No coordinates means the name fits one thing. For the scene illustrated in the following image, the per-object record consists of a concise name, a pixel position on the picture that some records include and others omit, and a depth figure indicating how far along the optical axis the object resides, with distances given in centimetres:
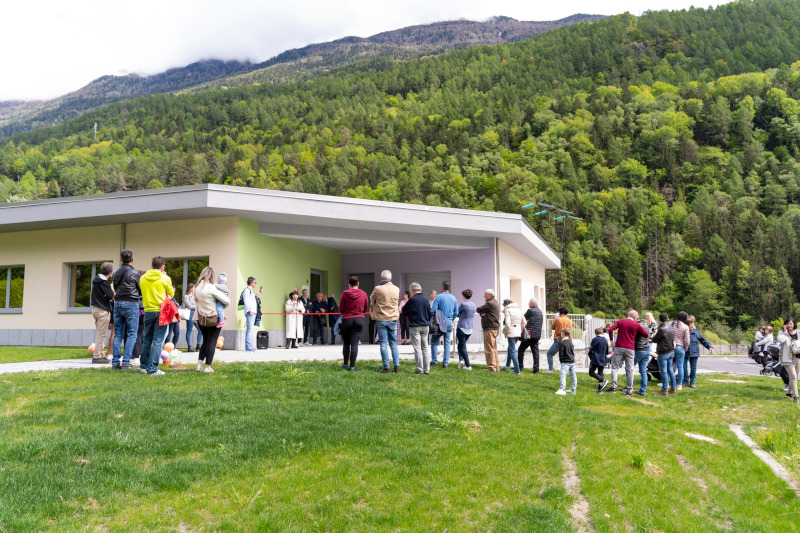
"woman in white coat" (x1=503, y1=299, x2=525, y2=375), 1327
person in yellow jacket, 934
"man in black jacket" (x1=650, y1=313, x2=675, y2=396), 1254
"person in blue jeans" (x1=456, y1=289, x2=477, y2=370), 1280
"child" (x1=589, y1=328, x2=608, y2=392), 1202
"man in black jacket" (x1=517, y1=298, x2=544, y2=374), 1348
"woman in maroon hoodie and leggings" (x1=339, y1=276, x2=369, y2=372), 1039
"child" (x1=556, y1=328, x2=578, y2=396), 1099
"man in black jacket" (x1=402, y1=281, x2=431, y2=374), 1081
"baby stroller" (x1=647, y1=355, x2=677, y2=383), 1439
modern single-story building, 1642
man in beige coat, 1055
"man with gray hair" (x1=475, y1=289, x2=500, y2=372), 1252
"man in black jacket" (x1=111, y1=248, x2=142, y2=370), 948
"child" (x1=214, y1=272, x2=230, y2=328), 980
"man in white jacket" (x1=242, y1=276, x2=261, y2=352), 1492
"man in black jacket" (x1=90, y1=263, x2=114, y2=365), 1044
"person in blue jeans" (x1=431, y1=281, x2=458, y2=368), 1259
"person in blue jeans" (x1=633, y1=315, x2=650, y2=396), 1215
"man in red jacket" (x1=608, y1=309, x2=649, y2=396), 1173
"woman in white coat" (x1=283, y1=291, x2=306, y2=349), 1759
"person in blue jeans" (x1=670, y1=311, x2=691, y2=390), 1353
